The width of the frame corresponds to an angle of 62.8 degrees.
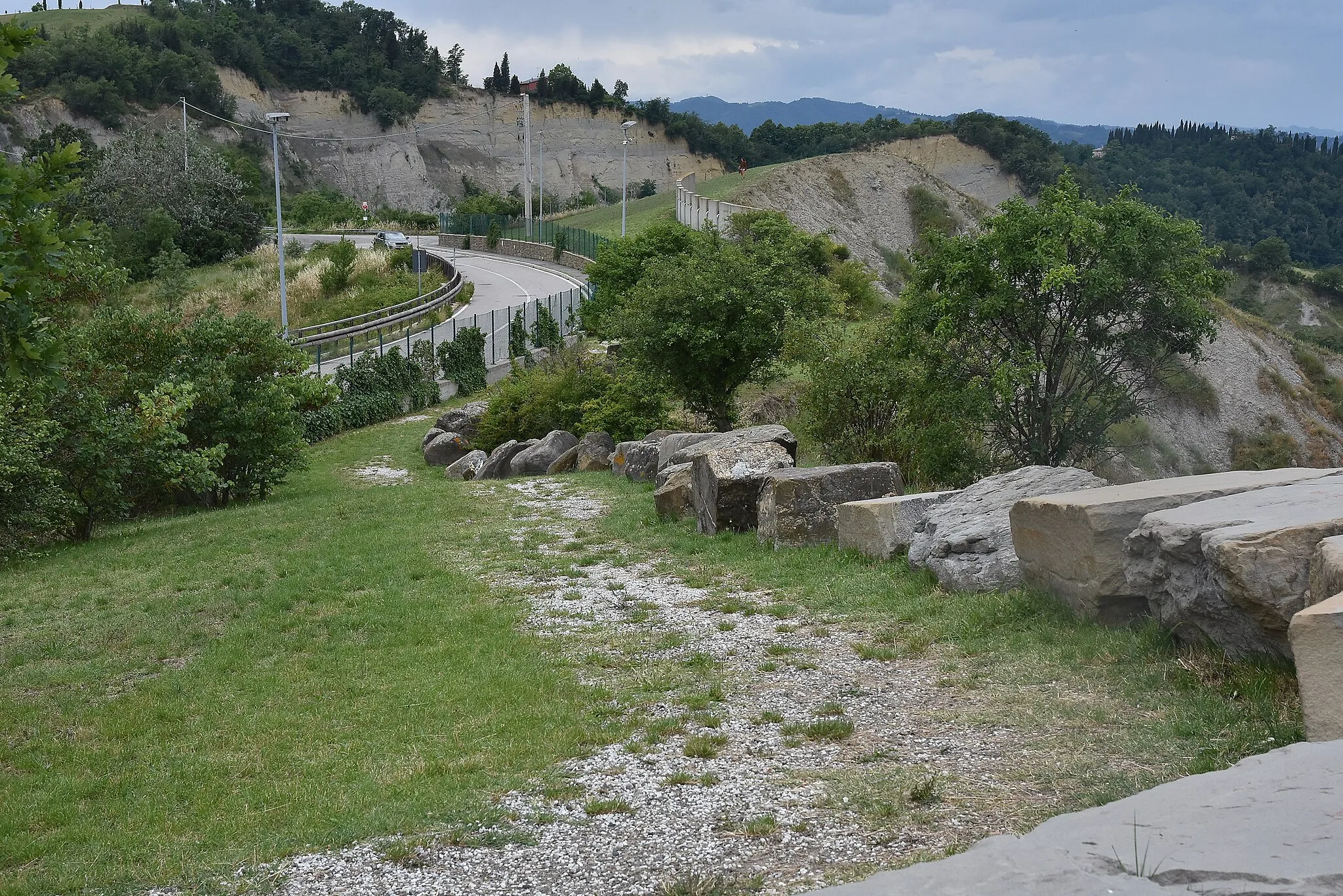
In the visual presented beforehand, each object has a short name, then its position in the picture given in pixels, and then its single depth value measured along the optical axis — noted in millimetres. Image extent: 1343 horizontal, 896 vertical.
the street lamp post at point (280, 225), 39594
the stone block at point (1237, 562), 6520
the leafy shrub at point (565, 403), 26203
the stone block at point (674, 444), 19234
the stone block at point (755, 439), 16484
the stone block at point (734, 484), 14422
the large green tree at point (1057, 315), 15227
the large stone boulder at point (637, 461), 21125
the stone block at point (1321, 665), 5430
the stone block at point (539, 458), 24547
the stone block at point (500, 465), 25156
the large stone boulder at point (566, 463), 24141
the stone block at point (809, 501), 13227
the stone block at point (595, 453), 23453
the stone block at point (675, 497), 16188
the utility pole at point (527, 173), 81769
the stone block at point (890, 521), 11672
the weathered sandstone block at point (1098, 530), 8172
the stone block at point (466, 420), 30688
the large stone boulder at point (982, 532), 9984
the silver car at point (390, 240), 78250
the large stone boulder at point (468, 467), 25859
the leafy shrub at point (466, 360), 41188
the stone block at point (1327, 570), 5996
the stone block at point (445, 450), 28547
